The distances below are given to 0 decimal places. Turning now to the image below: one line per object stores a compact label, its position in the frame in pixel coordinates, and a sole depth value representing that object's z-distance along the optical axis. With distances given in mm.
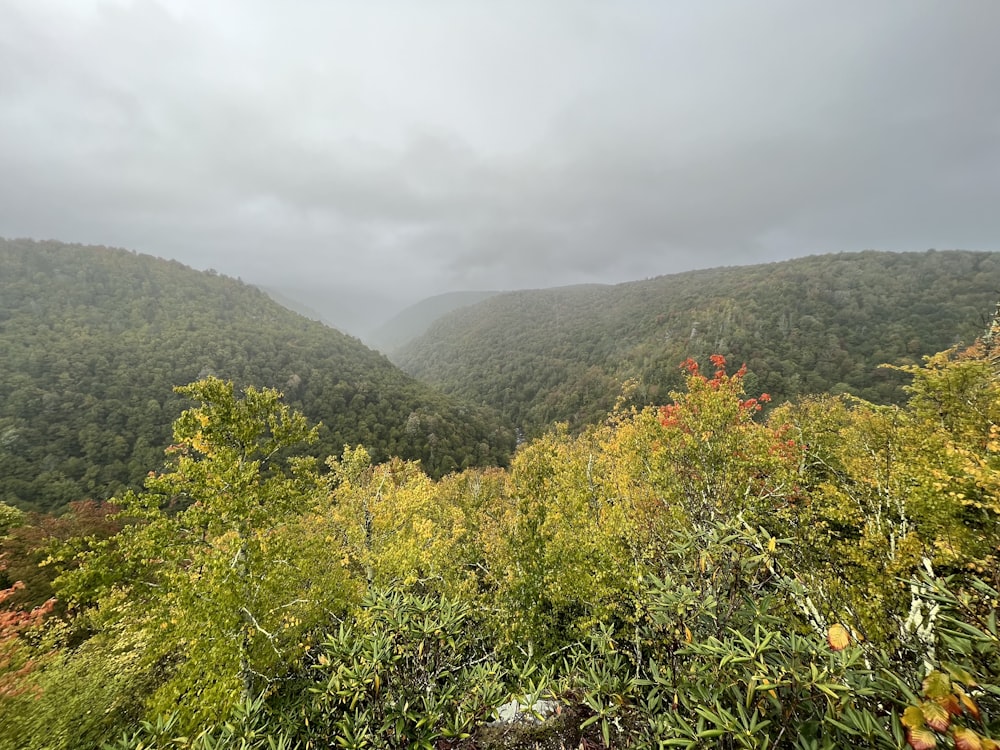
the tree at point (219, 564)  12969
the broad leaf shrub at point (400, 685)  5648
